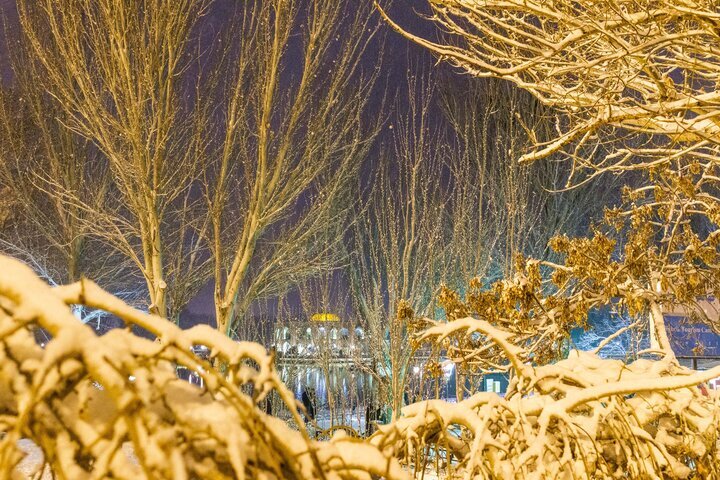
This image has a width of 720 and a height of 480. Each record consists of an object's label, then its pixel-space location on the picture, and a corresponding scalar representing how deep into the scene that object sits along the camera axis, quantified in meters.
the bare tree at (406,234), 10.66
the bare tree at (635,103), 3.90
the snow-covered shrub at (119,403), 0.86
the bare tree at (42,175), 14.34
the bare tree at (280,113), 8.77
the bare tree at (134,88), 8.32
